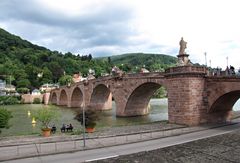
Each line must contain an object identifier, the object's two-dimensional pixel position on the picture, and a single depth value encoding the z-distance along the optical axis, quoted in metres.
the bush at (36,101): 77.73
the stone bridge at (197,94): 19.73
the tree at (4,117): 17.15
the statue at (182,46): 21.00
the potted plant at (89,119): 17.59
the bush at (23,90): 84.44
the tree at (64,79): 90.28
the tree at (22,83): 88.97
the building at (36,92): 82.10
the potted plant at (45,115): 18.43
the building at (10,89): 85.97
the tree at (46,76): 99.53
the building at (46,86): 91.32
